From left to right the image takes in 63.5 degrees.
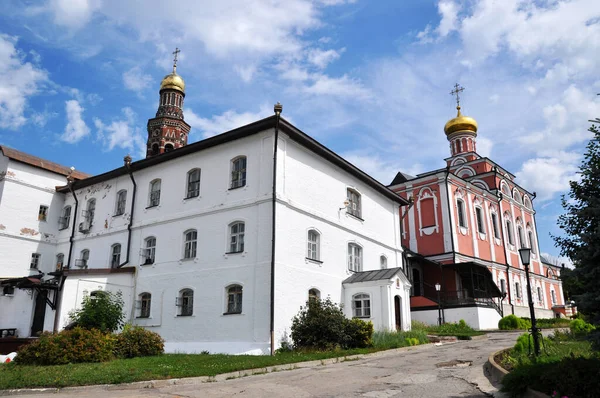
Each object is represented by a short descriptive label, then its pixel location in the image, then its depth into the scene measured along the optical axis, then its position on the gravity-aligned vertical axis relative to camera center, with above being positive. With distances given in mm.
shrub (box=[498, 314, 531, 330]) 25359 +397
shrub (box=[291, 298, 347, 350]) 15992 +65
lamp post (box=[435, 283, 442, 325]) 26328 +1111
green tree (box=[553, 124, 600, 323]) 6926 +1375
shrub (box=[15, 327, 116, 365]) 12891 -470
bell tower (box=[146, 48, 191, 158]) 32469 +13736
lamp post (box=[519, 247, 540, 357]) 10323 +600
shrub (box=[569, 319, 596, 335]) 15784 +127
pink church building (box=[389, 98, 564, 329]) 27953 +5952
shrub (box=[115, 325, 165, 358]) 14883 -380
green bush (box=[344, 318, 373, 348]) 16703 -134
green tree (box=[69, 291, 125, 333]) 17469 +610
